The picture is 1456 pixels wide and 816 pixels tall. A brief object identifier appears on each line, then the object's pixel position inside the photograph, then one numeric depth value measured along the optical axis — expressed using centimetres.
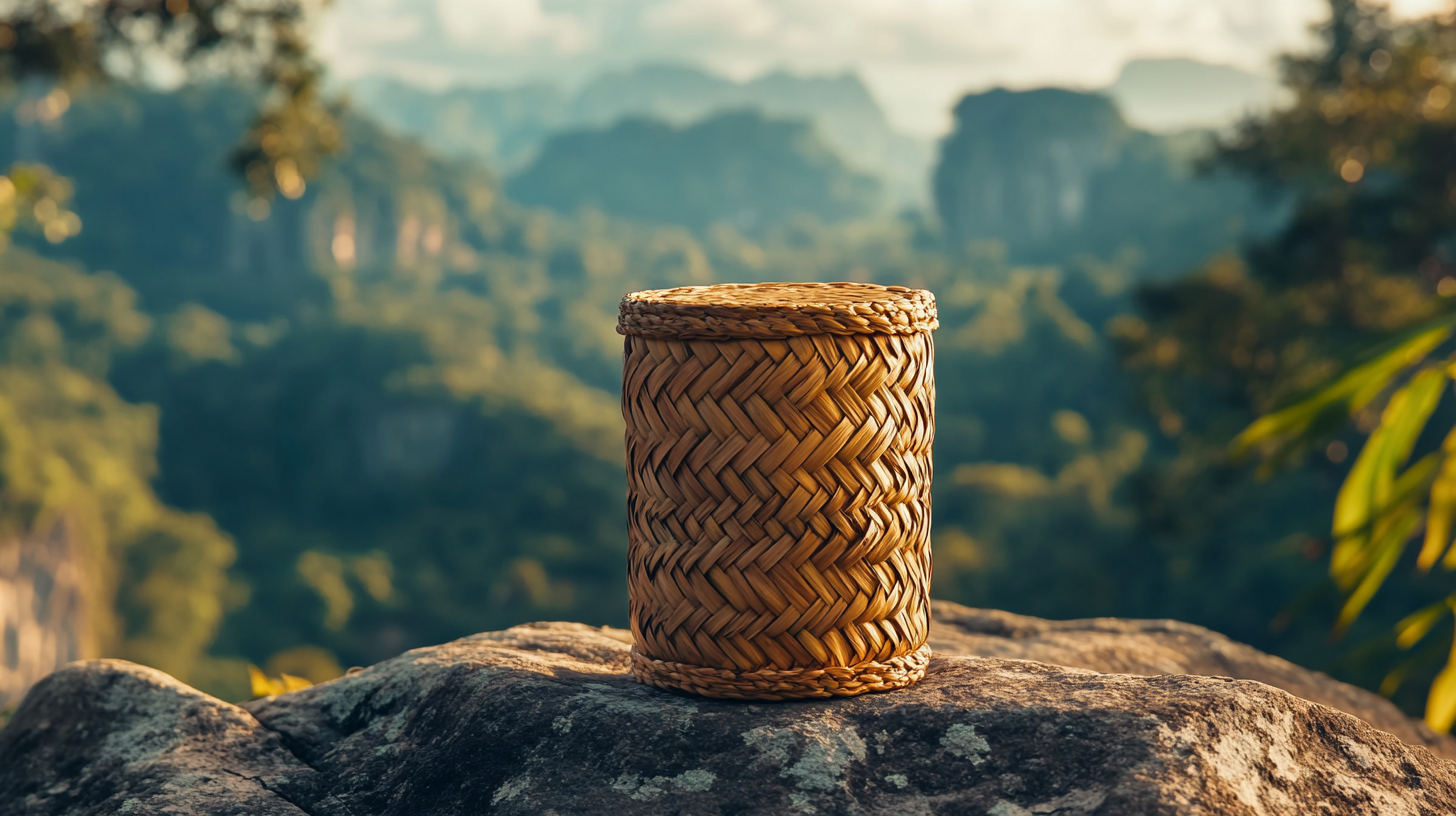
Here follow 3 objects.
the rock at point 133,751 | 200
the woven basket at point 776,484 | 205
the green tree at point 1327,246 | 1190
